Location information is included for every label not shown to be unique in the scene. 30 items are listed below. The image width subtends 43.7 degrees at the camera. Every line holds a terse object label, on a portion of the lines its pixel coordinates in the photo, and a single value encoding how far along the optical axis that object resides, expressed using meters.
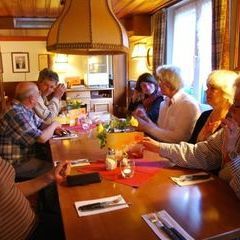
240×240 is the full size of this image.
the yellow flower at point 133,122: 1.94
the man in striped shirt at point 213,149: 1.50
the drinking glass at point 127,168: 1.54
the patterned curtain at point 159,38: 4.48
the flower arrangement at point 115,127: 1.88
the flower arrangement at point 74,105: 3.32
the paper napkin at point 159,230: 1.02
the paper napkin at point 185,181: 1.47
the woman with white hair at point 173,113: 2.47
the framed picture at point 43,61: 6.64
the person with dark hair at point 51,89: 3.46
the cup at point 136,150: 1.87
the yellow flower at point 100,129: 1.89
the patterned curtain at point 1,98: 5.37
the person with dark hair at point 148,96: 3.28
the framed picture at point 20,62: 6.69
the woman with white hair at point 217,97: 2.04
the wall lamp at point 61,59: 6.44
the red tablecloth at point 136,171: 1.50
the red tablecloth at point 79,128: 2.78
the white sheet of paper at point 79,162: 1.75
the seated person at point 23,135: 2.33
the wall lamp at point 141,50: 5.17
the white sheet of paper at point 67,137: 2.51
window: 3.63
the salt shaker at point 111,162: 1.65
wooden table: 1.05
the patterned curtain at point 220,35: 2.94
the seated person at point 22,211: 1.24
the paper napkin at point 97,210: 1.18
